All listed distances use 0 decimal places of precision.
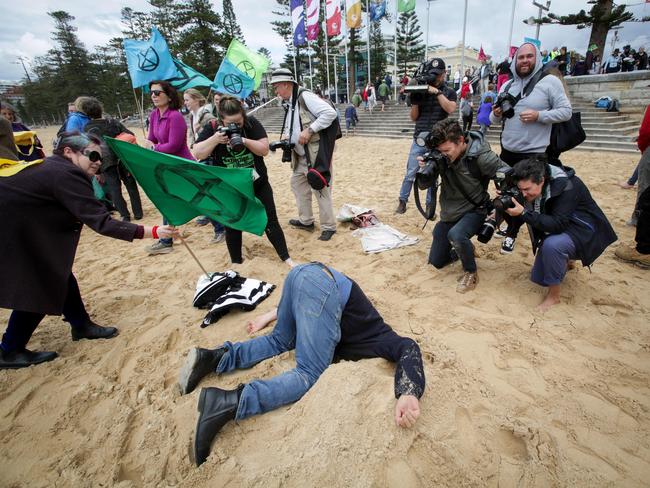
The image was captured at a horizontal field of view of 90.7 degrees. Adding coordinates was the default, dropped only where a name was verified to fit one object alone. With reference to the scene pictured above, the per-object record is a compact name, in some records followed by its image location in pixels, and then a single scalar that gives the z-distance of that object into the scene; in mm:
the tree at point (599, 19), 11883
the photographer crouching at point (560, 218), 2408
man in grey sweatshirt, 2900
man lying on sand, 1562
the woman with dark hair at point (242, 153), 2914
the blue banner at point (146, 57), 4883
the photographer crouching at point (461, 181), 2688
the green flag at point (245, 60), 5672
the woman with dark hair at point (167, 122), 3445
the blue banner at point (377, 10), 18125
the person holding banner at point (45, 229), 1923
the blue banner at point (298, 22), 17641
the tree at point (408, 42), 35906
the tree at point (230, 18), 32306
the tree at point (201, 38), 26578
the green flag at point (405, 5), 14820
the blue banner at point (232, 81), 5622
